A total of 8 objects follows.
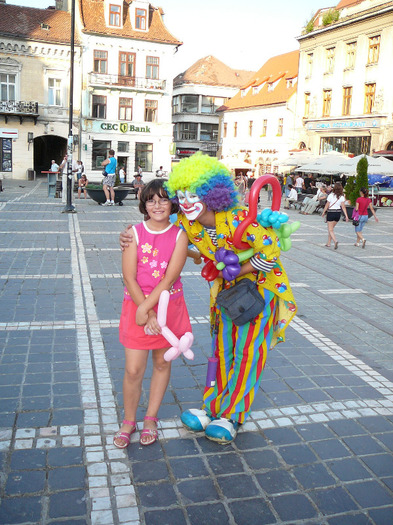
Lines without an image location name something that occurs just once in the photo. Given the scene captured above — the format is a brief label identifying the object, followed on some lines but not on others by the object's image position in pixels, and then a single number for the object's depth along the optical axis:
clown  3.19
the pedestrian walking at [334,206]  12.41
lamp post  15.95
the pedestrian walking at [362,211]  12.42
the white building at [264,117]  40.75
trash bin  32.91
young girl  3.19
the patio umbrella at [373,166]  22.31
